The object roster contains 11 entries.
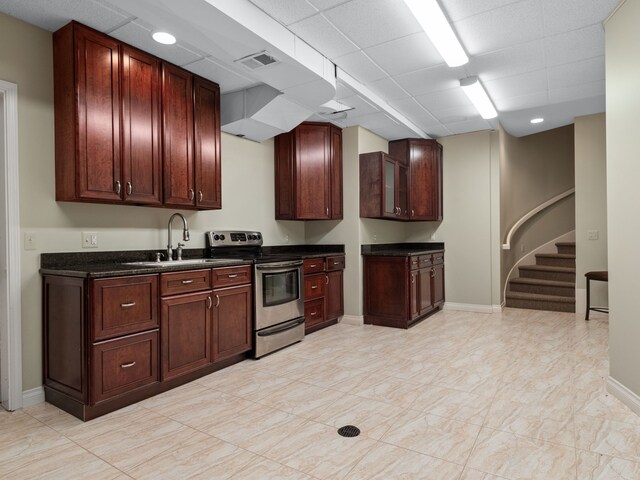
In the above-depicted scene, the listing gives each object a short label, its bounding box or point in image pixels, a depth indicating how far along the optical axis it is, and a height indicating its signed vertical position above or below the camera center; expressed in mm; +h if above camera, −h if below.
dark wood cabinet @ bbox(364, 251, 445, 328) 4785 -646
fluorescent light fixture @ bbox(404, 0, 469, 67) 2547 +1483
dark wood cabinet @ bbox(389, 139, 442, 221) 5734 +923
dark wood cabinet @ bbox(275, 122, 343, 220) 4754 +817
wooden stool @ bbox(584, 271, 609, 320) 4812 -546
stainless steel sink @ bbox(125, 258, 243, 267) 3016 -178
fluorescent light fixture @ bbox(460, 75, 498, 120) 3803 +1491
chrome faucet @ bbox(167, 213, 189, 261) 3320 +12
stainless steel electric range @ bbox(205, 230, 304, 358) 3615 -498
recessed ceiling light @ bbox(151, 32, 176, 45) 2738 +1442
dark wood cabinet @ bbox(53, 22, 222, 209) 2645 +868
